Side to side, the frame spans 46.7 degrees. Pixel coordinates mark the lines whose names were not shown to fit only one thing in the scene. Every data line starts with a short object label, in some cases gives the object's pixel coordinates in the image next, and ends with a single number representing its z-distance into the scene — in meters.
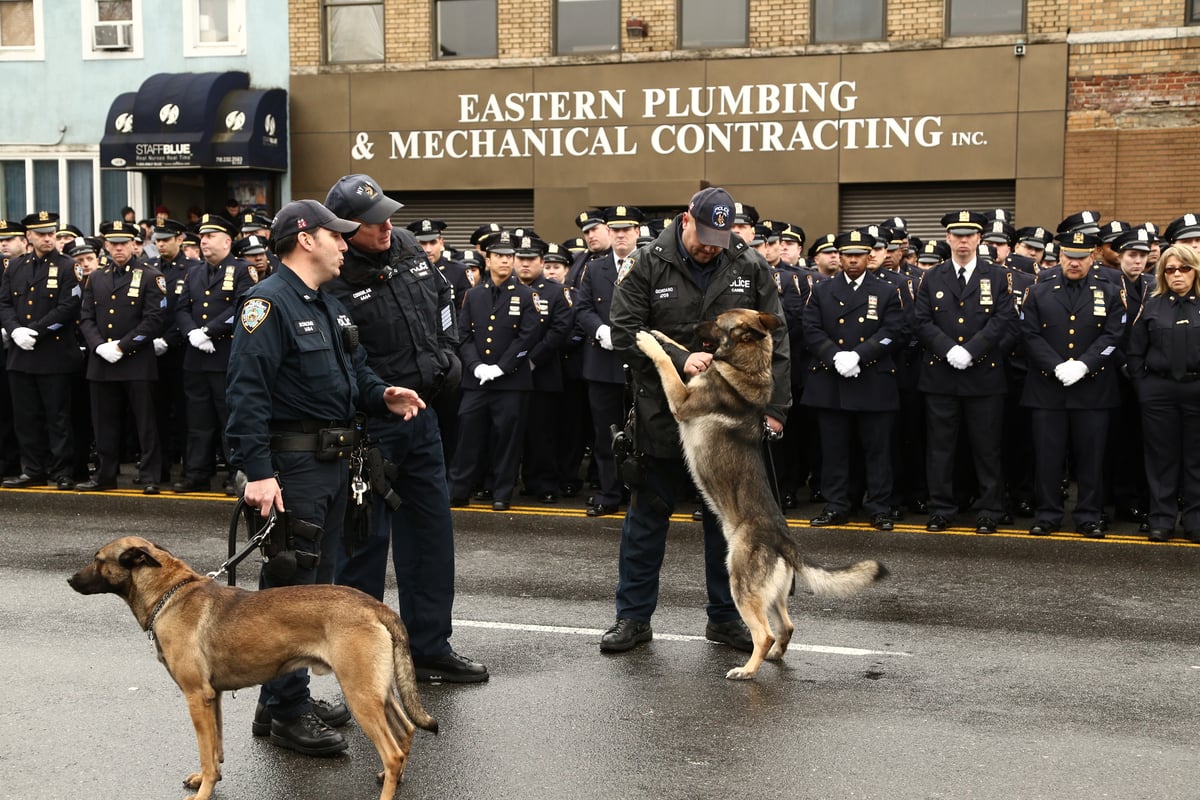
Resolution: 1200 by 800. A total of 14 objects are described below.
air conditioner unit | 23.27
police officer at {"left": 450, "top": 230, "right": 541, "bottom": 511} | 12.09
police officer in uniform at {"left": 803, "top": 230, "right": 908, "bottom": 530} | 11.40
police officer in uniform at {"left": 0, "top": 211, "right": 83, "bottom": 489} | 13.09
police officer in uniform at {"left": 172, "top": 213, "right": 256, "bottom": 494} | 12.67
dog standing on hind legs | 6.78
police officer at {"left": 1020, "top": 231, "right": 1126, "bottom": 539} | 10.80
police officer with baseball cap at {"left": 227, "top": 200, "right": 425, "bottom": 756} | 5.58
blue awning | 21.80
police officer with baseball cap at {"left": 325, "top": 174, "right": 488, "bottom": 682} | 6.44
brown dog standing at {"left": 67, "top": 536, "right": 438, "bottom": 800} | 5.12
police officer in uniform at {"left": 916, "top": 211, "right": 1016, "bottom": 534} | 11.12
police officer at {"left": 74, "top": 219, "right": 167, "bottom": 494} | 12.73
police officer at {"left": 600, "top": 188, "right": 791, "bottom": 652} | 7.23
